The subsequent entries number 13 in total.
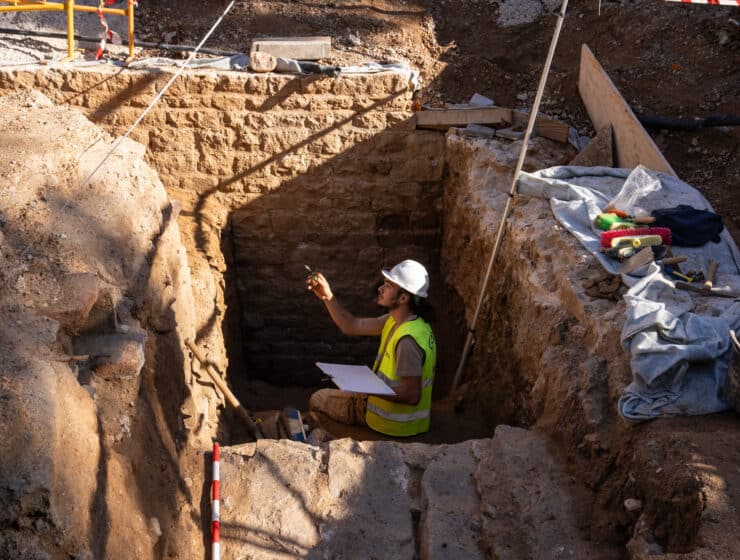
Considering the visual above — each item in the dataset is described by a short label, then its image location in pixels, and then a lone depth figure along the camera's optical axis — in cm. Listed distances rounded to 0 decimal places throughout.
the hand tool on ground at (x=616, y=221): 529
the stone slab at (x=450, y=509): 394
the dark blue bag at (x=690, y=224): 518
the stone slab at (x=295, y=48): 723
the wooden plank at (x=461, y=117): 720
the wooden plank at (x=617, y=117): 638
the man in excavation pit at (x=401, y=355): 533
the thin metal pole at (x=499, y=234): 525
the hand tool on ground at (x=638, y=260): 488
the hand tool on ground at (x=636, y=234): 514
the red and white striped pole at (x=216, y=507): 397
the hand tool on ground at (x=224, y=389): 565
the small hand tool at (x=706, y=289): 469
